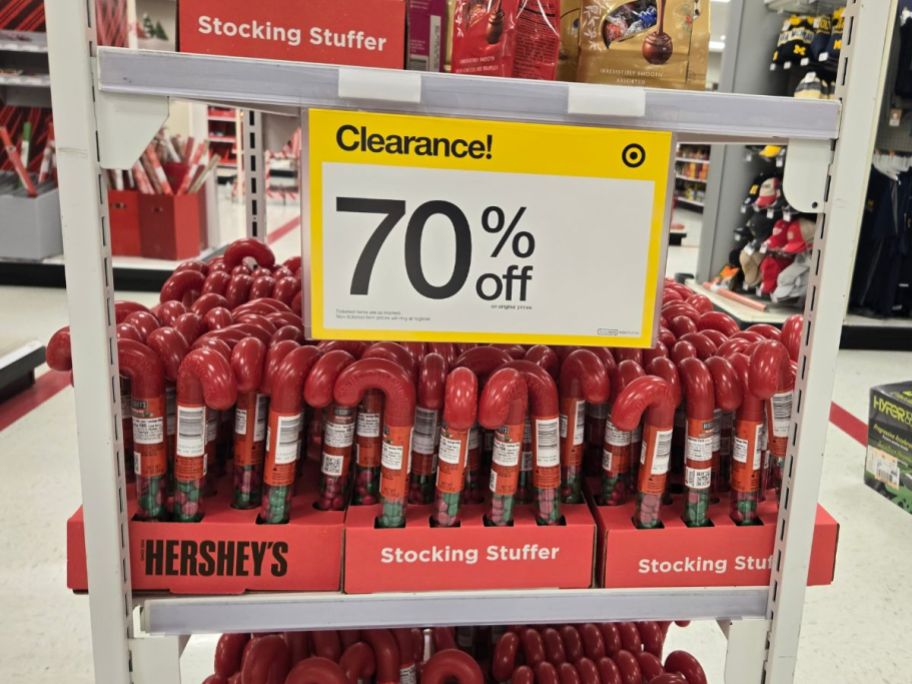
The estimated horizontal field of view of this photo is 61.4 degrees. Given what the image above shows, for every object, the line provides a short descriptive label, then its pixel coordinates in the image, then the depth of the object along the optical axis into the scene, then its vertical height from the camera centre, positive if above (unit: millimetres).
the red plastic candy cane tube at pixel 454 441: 1002 -350
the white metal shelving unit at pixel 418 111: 833 -75
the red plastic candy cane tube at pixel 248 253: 1749 -190
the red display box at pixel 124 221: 5887 -426
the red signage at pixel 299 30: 885 +162
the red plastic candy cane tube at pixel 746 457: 1102 -379
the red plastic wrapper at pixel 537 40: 989 +180
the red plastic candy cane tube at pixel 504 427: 1002 -333
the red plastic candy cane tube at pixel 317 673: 1274 -817
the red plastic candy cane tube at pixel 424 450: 1107 -393
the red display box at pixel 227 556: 1012 -504
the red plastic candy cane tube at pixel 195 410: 1002 -317
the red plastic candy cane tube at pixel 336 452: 1081 -389
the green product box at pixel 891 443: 3006 -976
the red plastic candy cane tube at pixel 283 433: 1038 -353
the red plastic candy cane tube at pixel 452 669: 1322 -833
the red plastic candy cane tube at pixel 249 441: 1085 -380
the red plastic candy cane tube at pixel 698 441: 1076 -351
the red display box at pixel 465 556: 1024 -500
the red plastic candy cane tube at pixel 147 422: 1012 -340
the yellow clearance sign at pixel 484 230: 915 -63
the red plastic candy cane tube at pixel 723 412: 1087 -340
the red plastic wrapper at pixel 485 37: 956 +175
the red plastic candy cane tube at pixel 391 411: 1023 -313
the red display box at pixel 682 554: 1059 -502
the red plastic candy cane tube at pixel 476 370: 1137 -279
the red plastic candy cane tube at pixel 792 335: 1240 -232
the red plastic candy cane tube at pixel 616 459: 1138 -403
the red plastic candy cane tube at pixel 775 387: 1064 -273
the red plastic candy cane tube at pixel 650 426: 1033 -330
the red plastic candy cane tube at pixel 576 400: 1096 -314
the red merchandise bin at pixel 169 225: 5895 -447
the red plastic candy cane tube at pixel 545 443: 1062 -362
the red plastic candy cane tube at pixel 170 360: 1061 -261
